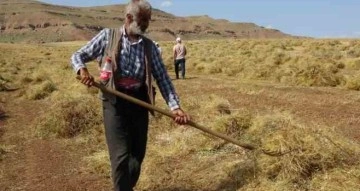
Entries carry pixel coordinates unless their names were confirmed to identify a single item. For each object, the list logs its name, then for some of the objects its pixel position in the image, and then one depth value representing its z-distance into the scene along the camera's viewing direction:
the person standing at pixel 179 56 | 21.62
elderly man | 5.34
